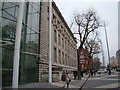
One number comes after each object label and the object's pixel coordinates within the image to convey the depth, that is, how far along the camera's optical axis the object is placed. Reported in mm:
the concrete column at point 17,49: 5743
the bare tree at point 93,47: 26346
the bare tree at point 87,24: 17080
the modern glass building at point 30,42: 7444
